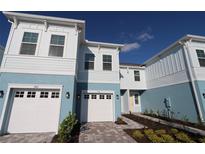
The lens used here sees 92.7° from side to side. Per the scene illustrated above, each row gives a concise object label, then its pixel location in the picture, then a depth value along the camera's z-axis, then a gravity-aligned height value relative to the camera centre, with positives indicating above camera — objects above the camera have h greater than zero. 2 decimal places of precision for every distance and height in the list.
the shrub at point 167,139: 3.56 -1.42
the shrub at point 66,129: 3.66 -1.08
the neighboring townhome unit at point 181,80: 6.62 +1.51
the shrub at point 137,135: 4.20 -1.48
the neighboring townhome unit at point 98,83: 7.32 +1.33
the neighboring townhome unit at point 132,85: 11.01 +1.72
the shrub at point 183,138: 3.60 -1.43
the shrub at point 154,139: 3.58 -1.44
